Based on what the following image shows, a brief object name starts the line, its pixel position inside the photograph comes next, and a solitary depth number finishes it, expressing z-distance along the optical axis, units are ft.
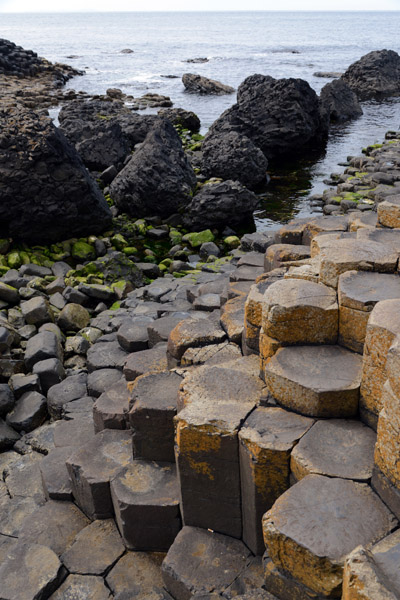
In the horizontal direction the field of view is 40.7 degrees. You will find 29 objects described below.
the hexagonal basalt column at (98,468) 13.42
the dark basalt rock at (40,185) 35.65
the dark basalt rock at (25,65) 140.26
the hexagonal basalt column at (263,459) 10.62
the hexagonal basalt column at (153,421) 13.25
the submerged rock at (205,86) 117.70
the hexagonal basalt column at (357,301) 11.51
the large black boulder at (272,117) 62.08
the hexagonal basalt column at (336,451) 10.05
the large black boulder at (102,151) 51.08
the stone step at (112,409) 15.52
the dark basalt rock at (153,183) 42.16
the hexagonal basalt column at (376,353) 9.95
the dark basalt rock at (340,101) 83.30
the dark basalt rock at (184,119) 75.97
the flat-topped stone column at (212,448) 11.31
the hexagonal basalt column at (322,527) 8.66
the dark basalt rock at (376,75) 108.68
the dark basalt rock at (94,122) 54.65
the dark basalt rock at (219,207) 40.50
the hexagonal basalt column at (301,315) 11.82
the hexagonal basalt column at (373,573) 7.47
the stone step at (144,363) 16.99
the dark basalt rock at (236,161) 50.03
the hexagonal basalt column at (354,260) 12.80
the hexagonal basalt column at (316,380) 10.98
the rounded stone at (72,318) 26.48
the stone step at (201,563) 11.19
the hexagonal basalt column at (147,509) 12.47
